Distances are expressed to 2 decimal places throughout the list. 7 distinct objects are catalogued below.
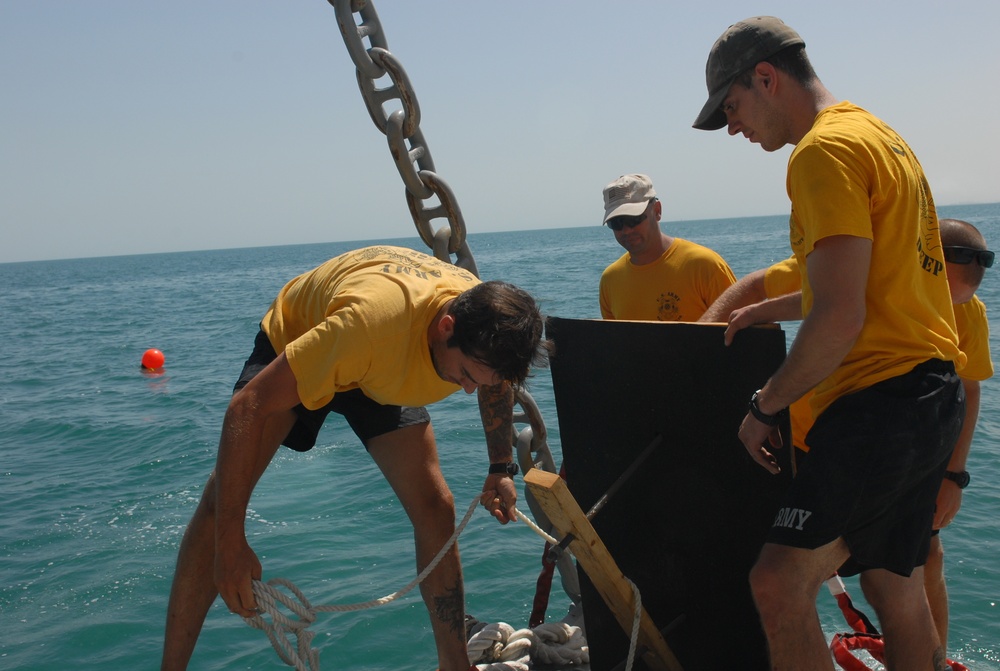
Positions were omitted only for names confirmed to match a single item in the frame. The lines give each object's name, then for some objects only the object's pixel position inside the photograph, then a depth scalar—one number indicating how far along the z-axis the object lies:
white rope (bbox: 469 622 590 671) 3.42
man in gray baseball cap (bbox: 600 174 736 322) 3.99
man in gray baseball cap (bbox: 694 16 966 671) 1.96
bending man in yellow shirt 2.46
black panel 2.59
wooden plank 2.28
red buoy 18.23
